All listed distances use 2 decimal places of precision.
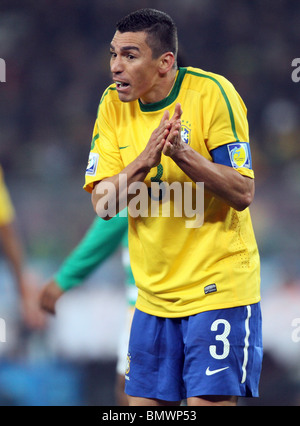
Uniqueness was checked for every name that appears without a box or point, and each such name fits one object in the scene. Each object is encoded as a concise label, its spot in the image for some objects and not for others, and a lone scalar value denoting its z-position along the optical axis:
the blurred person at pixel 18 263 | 8.97
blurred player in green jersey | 7.30
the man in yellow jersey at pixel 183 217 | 4.68
